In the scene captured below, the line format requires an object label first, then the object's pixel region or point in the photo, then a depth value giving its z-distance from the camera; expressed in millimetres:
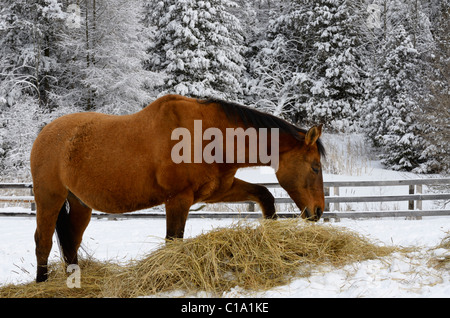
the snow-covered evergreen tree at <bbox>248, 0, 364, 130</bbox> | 21406
